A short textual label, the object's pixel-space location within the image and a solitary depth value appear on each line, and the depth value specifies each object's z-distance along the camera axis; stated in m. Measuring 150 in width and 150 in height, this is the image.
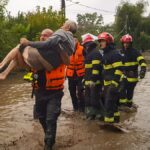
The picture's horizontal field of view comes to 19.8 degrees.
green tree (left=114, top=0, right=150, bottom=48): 49.06
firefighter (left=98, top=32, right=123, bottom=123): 9.06
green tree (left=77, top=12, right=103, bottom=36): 85.97
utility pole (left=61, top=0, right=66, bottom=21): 31.12
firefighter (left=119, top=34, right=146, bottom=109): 11.02
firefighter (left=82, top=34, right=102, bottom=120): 9.71
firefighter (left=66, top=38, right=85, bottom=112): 10.45
